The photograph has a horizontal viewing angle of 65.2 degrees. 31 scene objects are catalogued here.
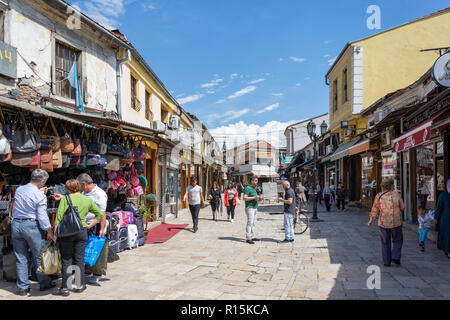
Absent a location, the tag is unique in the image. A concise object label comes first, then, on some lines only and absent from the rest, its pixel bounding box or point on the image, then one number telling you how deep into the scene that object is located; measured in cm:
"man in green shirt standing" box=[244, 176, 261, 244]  875
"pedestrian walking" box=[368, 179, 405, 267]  625
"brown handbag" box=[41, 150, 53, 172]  585
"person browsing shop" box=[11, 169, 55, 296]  464
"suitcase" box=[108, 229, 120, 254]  707
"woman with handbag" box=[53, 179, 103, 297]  465
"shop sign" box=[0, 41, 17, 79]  679
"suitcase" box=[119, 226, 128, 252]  761
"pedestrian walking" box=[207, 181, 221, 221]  1416
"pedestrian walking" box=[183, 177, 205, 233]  1070
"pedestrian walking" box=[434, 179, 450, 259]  681
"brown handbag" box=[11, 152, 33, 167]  544
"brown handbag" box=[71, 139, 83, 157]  668
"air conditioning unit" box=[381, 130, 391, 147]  1334
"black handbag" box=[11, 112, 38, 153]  541
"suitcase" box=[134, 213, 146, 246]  830
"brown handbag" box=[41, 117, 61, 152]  612
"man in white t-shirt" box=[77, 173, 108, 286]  521
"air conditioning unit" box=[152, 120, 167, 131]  1405
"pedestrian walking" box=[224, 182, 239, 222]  1371
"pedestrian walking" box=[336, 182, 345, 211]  1783
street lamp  1337
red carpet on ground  927
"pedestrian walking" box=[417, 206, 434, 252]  748
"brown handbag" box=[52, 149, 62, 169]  614
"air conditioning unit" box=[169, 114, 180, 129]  1672
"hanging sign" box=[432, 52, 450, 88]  720
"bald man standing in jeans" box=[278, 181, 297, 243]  884
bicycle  1037
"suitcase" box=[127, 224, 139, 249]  792
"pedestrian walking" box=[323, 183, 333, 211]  1733
